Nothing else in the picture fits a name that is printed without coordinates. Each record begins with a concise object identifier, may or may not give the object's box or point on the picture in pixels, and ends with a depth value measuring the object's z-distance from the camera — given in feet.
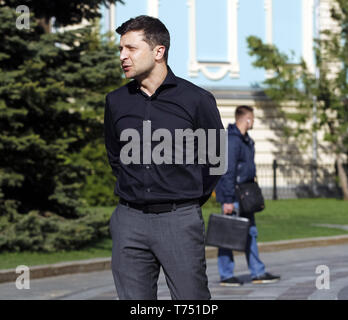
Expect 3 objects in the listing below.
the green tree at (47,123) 66.62
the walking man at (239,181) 53.37
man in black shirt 24.96
